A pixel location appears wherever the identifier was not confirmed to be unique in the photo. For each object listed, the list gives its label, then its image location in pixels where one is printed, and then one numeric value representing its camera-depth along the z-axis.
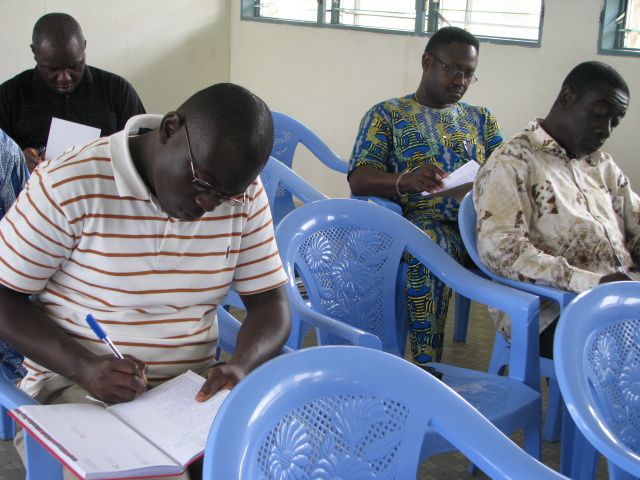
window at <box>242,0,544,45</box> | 4.52
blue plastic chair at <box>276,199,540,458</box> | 2.27
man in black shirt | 3.38
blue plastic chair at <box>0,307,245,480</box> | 1.47
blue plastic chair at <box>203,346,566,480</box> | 1.17
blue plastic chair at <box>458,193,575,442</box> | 2.36
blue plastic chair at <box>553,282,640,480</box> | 1.43
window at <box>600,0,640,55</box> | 3.99
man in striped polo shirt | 1.50
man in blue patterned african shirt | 3.15
